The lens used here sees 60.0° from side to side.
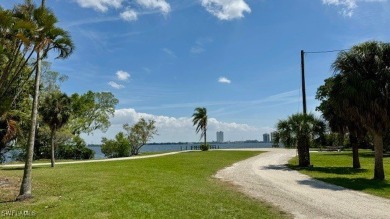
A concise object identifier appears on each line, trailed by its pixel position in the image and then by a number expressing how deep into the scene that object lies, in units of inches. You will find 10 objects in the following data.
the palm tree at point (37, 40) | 524.7
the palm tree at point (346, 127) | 1021.2
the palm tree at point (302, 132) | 1155.3
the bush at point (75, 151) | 2105.1
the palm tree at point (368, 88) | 757.3
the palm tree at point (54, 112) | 1143.6
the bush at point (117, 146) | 2089.1
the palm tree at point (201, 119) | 2596.0
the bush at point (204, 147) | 2369.3
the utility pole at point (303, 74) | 1175.6
